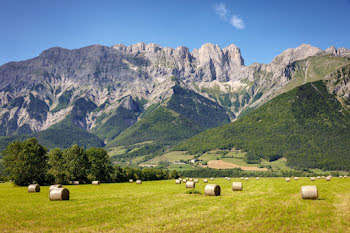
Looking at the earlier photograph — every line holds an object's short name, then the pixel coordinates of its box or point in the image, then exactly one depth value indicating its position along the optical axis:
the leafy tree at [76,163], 106.07
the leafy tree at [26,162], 87.62
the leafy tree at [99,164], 115.12
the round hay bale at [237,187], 57.88
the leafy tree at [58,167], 97.94
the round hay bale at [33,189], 60.28
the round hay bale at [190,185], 66.24
